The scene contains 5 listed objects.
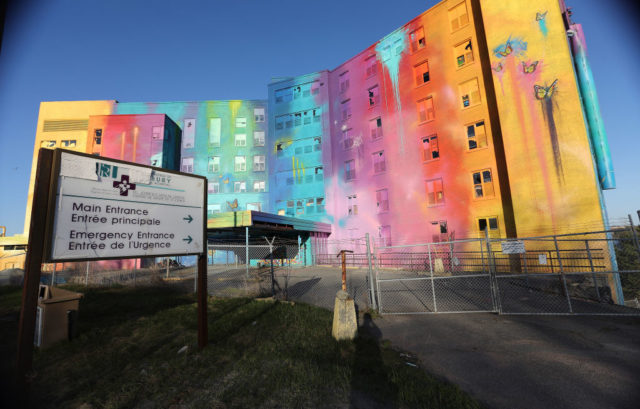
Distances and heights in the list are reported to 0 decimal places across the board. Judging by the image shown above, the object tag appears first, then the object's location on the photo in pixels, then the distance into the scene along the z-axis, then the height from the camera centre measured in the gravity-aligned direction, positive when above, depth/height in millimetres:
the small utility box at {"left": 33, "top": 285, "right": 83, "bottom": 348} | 5367 -1405
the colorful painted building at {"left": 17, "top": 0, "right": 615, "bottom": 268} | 16859 +10174
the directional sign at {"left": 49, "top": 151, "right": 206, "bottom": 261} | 3934 +686
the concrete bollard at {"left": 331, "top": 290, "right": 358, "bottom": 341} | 5566 -1757
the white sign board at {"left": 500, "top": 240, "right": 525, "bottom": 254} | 8336 -528
